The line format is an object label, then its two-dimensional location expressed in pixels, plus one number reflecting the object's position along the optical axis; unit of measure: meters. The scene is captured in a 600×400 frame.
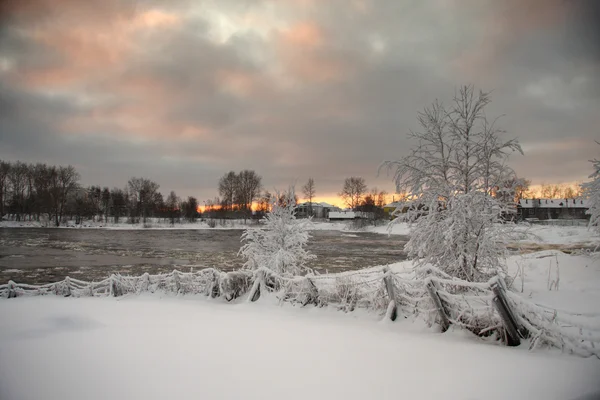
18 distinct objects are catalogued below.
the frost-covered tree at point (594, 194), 11.92
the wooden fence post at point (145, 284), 10.41
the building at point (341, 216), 115.21
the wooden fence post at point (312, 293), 7.55
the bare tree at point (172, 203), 103.41
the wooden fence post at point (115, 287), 10.47
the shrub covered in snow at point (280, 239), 12.76
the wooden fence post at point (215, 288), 9.21
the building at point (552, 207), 91.19
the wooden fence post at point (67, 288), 10.83
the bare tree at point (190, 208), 95.16
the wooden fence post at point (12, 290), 10.65
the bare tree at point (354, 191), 113.25
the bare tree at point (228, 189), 113.50
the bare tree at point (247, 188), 111.12
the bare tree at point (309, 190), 116.50
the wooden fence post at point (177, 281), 10.01
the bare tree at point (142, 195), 99.19
